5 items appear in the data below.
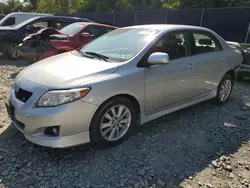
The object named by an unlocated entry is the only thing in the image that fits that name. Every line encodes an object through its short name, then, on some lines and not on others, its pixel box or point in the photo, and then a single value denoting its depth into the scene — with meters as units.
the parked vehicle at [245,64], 4.92
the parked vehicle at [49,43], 5.10
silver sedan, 2.08
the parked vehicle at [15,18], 7.65
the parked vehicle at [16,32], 6.63
